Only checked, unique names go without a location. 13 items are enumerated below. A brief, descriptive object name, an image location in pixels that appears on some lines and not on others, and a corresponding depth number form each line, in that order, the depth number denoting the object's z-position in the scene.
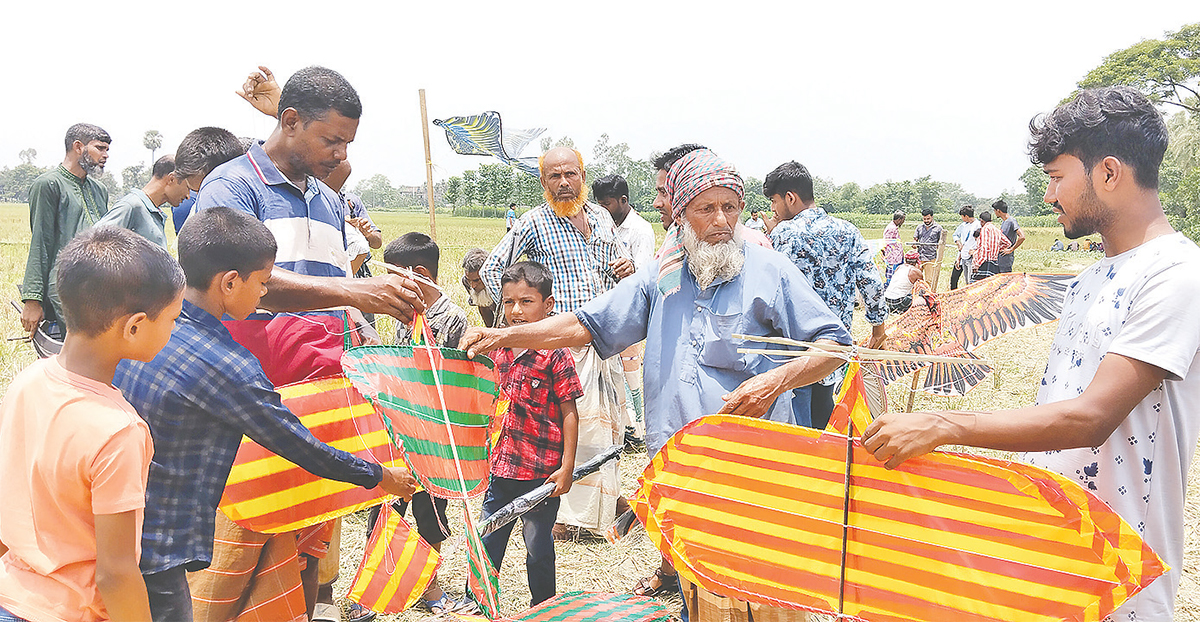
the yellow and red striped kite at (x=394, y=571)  2.98
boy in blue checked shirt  1.94
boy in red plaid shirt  3.27
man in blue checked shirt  4.39
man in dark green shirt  4.64
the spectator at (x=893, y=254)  13.73
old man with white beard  2.50
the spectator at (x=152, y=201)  4.46
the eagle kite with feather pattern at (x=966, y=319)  3.80
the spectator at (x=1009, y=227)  14.02
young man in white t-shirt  1.75
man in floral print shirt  4.69
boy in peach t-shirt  1.60
